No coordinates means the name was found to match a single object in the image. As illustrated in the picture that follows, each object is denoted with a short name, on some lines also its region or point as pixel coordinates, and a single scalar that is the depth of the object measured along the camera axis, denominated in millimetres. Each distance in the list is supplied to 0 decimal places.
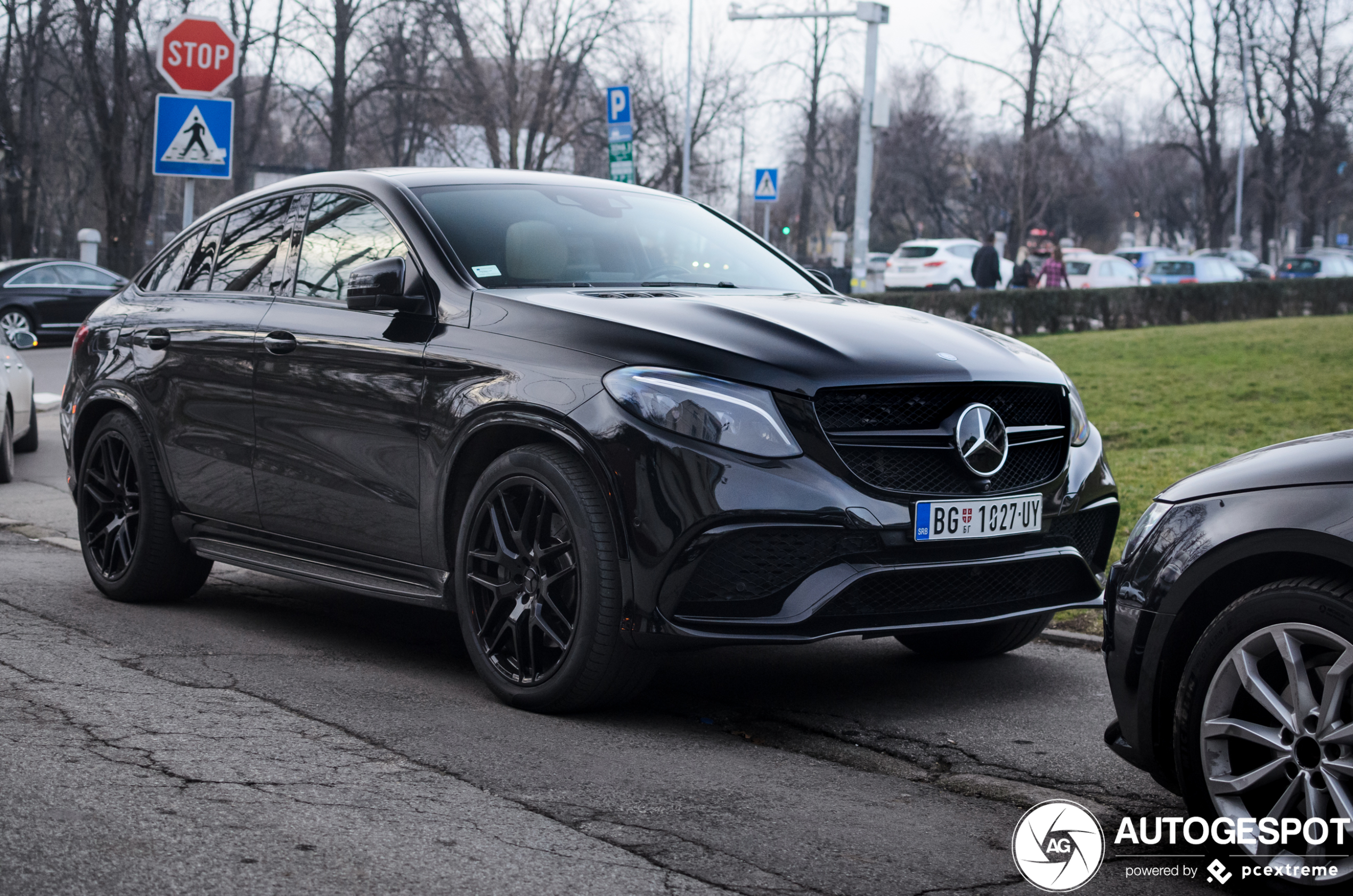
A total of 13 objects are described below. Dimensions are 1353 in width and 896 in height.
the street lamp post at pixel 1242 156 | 55969
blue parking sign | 18078
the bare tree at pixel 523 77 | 38375
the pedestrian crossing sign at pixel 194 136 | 12789
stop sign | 12945
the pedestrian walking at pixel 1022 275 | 30705
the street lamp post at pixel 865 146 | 24922
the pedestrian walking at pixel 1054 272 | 28000
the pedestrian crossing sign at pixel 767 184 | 27234
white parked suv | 41375
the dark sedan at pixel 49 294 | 24578
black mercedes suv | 4344
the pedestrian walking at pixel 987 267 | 27328
